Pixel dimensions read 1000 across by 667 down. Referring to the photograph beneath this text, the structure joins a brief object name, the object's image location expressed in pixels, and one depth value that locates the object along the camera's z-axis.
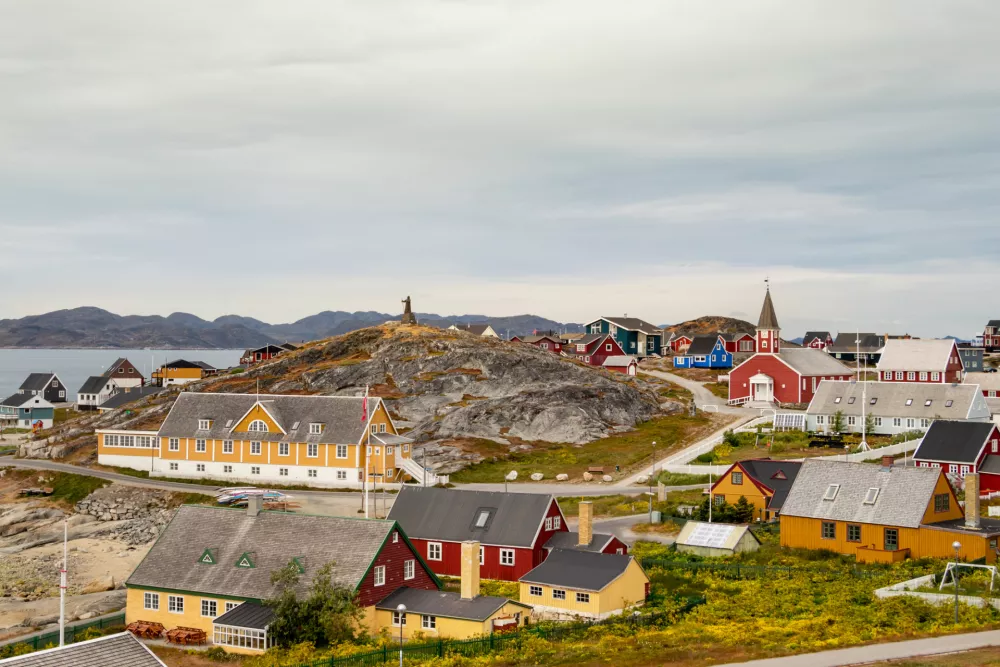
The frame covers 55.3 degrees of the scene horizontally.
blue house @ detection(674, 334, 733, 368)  157.00
